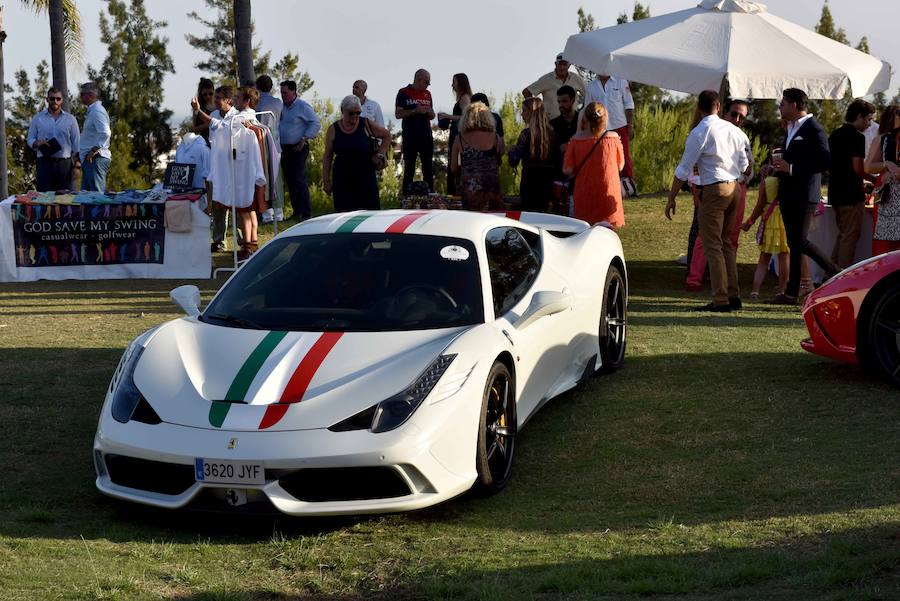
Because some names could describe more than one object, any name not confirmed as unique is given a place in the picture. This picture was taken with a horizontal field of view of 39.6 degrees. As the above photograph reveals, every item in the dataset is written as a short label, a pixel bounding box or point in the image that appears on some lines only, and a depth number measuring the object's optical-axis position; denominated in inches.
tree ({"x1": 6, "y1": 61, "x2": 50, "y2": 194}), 1622.8
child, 510.0
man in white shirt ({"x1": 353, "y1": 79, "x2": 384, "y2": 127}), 693.3
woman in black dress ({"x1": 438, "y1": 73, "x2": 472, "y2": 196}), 641.6
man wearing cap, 681.6
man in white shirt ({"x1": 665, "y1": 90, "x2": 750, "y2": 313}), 443.5
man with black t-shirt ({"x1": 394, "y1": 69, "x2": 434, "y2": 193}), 676.1
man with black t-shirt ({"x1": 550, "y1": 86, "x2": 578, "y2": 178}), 542.0
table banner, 580.7
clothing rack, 566.9
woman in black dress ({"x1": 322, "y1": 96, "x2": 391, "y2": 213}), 532.4
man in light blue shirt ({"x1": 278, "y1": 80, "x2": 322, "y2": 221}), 695.7
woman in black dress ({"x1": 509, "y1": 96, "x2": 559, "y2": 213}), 518.6
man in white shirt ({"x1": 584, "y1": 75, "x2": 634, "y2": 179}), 710.5
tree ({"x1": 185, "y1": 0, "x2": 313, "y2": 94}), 2103.8
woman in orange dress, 461.7
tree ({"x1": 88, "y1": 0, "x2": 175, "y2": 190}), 1983.3
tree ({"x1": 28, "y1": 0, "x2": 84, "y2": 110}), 1146.0
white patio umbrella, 532.4
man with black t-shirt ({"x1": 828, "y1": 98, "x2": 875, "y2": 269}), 504.1
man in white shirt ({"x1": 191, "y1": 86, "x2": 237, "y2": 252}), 577.0
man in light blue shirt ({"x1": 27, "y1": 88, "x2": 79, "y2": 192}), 707.4
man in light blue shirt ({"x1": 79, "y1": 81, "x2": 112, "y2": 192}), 692.7
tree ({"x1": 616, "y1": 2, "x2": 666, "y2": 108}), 1549.0
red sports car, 309.6
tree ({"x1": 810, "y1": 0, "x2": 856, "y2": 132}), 1346.0
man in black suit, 463.2
